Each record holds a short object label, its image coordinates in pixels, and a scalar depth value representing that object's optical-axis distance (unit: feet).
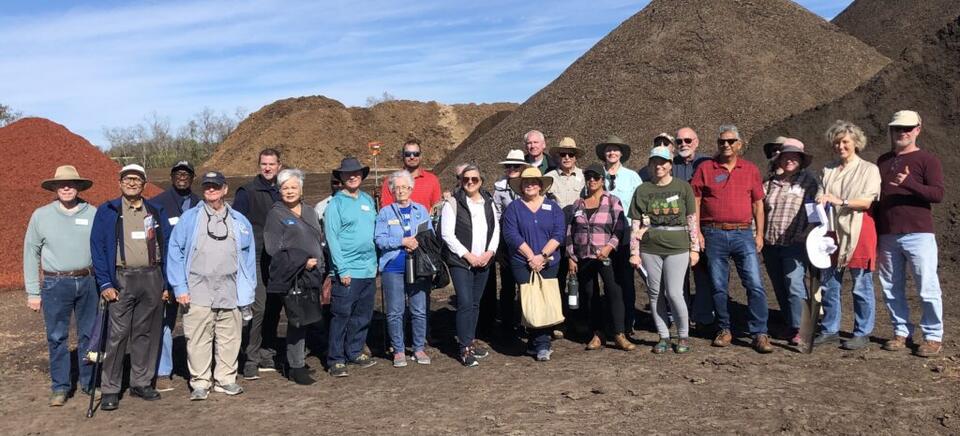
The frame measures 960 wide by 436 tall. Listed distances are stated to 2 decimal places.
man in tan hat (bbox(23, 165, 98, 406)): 20.38
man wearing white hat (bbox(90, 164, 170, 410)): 19.88
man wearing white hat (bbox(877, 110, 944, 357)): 21.62
